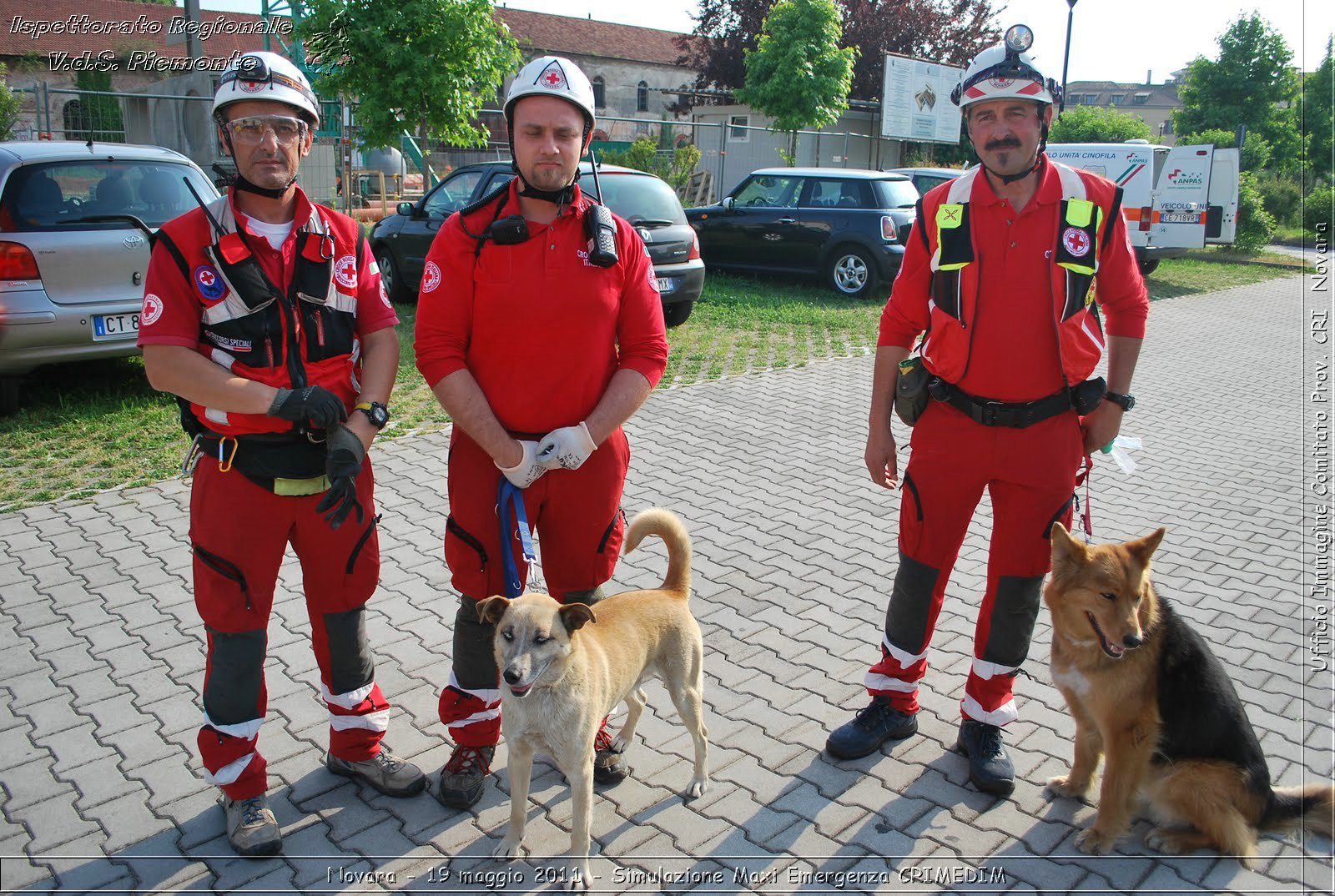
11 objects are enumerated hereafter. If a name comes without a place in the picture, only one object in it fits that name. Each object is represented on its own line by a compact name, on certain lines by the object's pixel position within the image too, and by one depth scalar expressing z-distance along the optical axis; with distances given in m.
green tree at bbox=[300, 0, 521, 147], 13.84
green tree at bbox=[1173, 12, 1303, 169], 33.78
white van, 17.28
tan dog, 2.83
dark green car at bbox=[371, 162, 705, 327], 11.24
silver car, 6.79
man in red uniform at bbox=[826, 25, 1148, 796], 3.28
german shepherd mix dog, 3.04
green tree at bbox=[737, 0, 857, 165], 23.98
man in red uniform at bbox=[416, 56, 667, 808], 3.06
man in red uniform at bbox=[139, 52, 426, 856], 2.89
